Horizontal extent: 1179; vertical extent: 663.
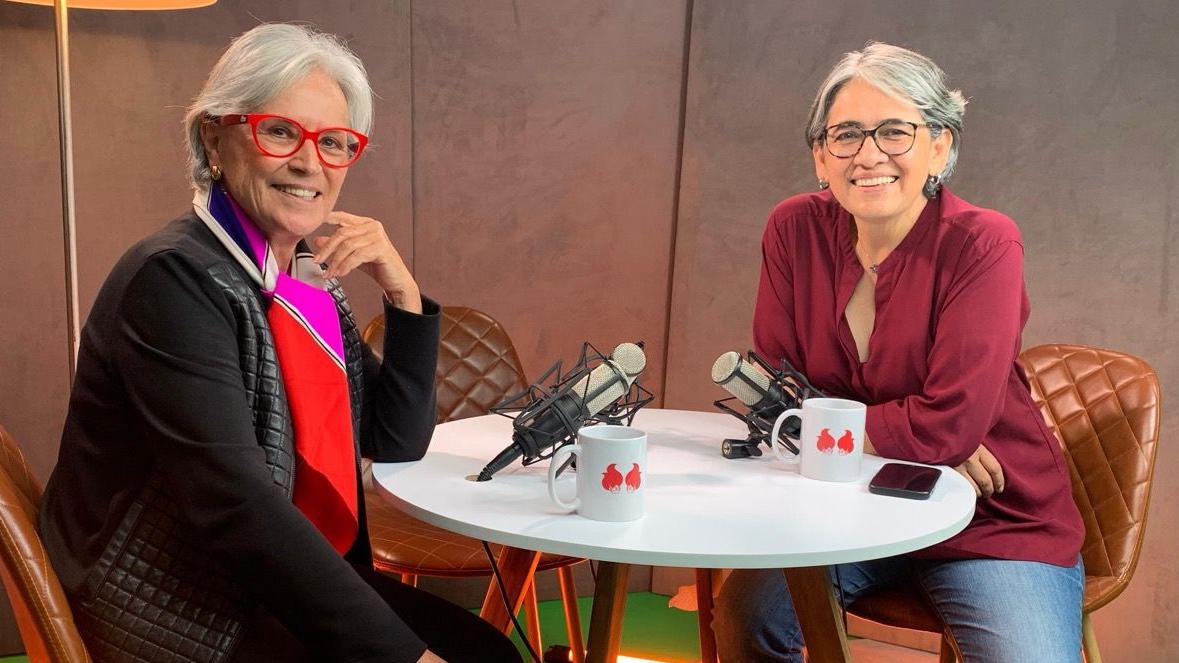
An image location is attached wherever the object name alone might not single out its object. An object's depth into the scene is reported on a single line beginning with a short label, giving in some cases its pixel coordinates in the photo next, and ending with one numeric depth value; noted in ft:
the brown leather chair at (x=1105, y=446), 6.89
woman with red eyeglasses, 4.08
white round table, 4.20
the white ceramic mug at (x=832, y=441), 5.27
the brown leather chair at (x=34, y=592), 3.98
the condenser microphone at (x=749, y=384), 5.69
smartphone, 5.08
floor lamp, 7.50
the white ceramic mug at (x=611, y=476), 4.47
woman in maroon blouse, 5.90
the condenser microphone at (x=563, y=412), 5.26
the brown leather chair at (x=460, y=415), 7.32
